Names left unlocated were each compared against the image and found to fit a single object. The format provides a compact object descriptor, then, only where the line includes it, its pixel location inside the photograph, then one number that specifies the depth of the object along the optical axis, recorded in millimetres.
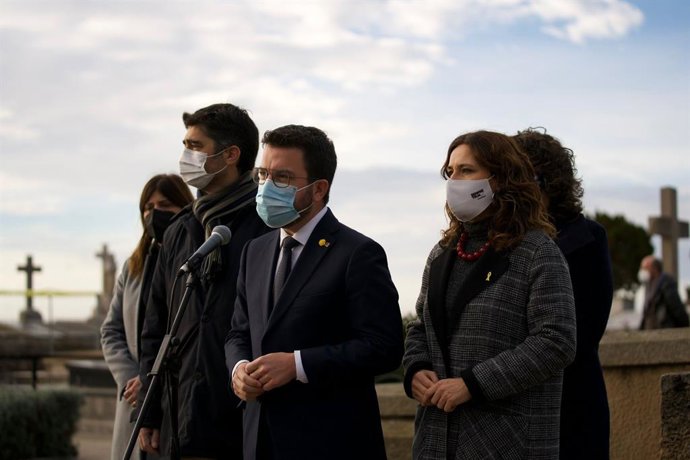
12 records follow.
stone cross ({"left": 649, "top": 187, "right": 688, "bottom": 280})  17453
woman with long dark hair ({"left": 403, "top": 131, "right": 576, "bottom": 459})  4234
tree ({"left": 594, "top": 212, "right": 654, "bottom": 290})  53688
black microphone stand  4785
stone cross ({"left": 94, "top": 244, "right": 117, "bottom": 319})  44688
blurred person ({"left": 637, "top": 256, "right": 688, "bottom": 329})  12609
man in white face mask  5148
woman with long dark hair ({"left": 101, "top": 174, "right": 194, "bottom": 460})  6352
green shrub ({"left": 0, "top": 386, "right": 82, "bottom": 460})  13516
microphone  4898
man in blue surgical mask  4547
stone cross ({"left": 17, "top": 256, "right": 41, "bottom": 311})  34594
